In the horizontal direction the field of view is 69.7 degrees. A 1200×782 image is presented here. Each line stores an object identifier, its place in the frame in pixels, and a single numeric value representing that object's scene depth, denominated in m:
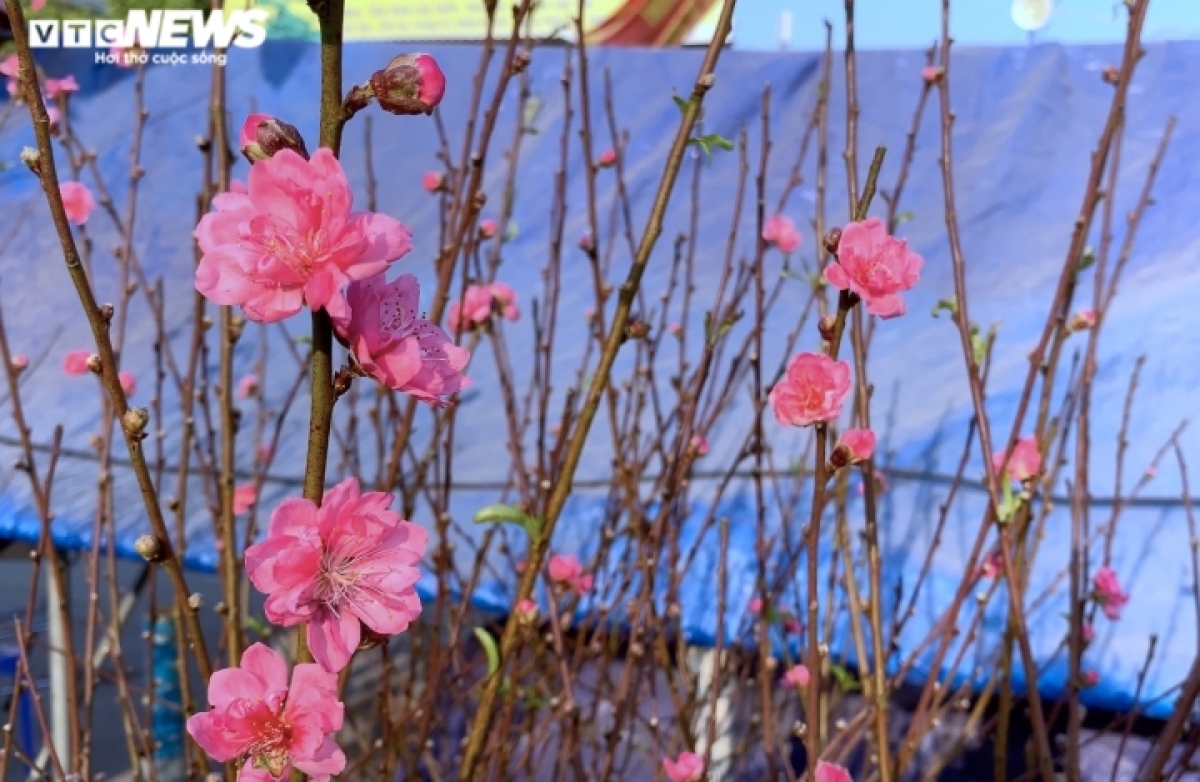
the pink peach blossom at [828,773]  0.51
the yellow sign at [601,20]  3.38
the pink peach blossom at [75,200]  1.28
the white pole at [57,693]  1.69
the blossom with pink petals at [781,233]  1.32
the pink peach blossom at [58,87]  1.29
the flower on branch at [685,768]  0.72
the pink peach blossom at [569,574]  1.05
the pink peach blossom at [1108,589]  1.13
